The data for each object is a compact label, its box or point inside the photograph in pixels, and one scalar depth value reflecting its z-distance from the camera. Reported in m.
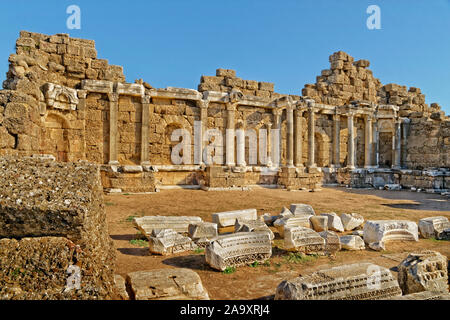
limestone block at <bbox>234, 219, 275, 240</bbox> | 5.33
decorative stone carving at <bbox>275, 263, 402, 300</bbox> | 2.79
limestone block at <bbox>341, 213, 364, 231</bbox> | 6.53
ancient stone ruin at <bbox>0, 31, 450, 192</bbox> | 10.68
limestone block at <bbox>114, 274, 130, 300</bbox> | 2.62
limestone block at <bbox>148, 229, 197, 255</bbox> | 4.59
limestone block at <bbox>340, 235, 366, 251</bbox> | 5.05
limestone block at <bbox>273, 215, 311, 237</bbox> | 5.90
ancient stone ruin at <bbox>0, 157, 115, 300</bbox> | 2.01
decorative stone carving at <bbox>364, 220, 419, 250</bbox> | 5.34
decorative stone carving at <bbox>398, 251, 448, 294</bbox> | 3.31
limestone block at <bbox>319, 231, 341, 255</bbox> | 4.95
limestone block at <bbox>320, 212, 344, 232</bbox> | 6.30
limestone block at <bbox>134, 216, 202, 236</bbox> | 5.53
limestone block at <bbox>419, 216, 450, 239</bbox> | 6.03
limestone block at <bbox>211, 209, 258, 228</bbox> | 6.21
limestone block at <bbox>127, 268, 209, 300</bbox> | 2.77
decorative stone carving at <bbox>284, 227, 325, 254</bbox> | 4.71
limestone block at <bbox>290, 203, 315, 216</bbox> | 7.23
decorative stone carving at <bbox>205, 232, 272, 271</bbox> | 4.00
